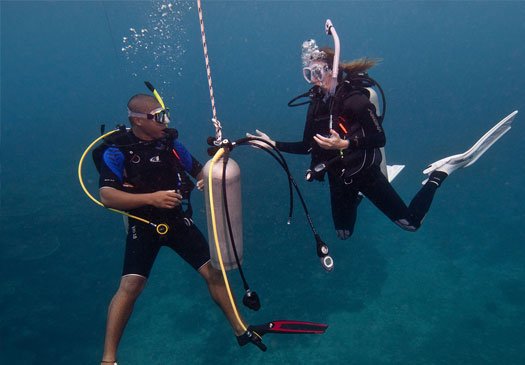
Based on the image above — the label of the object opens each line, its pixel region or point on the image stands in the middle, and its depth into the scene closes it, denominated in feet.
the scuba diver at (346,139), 14.83
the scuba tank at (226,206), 11.39
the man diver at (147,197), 14.08
